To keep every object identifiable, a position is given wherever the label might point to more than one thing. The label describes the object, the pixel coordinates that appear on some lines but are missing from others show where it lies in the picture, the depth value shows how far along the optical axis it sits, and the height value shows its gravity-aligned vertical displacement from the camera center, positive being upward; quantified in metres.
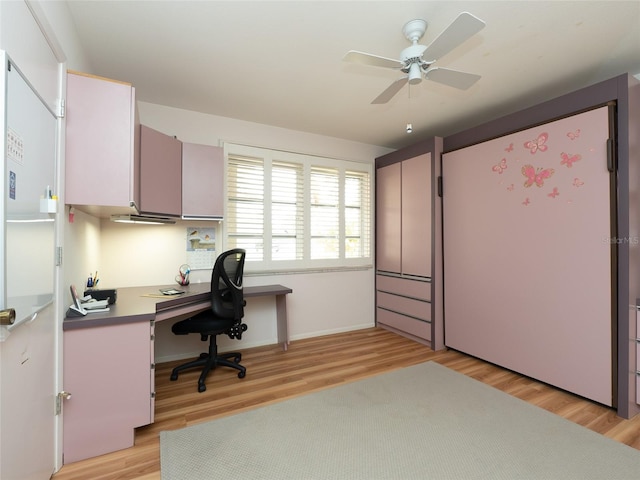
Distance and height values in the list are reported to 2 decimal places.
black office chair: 2.61 -0.67
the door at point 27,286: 1.14 -0.19
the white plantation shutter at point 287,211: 3.80 +0.40
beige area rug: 1.68 -1.26
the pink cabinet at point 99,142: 1.81 +0.62
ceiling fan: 1.62 +1.12
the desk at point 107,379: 1.74 -0.81
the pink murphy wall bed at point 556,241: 2.21 +0.01
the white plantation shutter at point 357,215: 4.33 +0.40
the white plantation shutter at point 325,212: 4.06 +0.40
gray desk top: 1.78 -0.45
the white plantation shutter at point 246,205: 3.54 +0.44
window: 3.60 +0.42
